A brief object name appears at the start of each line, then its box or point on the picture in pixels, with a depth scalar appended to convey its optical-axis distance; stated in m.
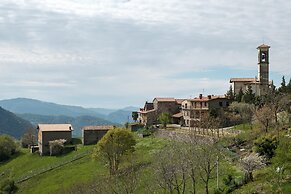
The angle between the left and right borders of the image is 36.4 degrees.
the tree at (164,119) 102.38
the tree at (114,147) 72.88
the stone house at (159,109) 117.00
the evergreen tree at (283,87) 101.06
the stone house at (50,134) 106.00
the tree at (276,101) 74.31
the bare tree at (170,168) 49.94
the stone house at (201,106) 103.19
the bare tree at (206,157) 51.59
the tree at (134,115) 127.87
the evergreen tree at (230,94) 106.11
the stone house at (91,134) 107.50
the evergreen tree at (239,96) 103.12
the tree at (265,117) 71.25
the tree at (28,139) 126.79
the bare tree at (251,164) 50.53
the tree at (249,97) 97.56
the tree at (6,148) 110.69
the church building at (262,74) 109.31
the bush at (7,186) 78.00
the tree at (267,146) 55.31
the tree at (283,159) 44.88
